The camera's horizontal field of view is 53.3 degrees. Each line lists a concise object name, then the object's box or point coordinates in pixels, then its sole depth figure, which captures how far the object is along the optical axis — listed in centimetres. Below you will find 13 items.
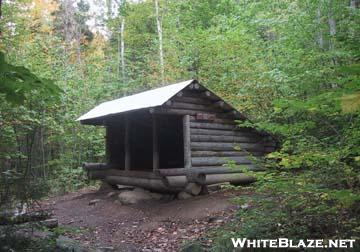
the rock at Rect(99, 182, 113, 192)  1443
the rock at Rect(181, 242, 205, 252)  568
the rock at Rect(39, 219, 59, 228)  712
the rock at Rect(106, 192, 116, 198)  1298
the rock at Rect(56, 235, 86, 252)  602
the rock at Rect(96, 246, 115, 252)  663
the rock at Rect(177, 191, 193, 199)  1076
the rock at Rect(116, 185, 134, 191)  1327
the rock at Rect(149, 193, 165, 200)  1179
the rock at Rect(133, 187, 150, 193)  1221
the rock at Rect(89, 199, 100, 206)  1216
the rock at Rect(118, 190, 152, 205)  1150
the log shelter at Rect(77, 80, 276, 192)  1056
